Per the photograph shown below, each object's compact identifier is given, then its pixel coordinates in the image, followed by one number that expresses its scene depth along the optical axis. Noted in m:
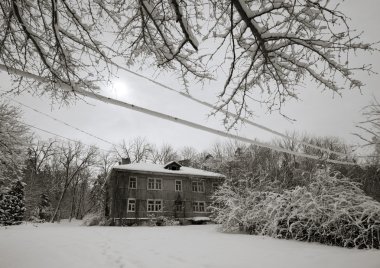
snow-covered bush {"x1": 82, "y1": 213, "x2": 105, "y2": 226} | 28.15
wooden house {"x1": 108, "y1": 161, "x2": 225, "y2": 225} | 28.84
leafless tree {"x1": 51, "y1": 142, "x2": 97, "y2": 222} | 41.75
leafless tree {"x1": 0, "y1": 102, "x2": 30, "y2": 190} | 15.12
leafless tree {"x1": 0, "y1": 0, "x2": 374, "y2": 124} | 3.66
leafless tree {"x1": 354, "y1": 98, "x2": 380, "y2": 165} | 7.71
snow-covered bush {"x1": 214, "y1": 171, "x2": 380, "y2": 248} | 8.48
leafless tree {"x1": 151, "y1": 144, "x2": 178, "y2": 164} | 54.47
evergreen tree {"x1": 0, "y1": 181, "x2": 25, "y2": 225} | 29.89
